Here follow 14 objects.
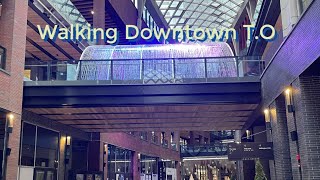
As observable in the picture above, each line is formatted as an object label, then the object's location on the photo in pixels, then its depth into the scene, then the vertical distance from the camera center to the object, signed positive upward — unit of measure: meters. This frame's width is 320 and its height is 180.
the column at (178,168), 60.18 -1.73
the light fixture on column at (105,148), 29.42 +0.76
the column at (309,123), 10.93 +0.88
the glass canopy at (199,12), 56.28 +21.45
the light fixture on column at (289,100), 12.32 +1.75
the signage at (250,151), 15.97 +0.19
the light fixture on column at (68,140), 24.38 +1.13
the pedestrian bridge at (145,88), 17.50 +3.06
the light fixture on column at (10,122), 16.38 +1.56
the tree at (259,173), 15.73 -0.68
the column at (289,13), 14.45 +5.26
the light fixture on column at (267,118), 16.84 +1.61
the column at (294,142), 11.85 +0.41
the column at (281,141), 14.62 +0.53
